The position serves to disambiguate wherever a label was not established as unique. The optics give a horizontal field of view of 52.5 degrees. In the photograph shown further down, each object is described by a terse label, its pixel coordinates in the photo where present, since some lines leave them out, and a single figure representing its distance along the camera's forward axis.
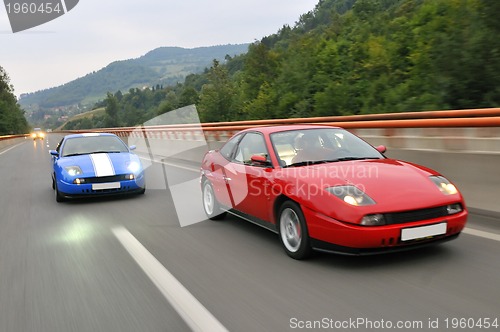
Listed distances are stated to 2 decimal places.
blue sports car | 9.21
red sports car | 4.46
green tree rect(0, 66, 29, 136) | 112.38
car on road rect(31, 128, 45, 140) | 79.88
